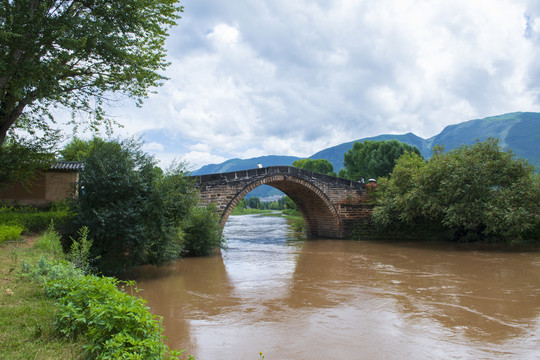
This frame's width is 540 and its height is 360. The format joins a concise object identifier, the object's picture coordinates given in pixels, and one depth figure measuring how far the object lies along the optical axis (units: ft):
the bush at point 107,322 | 9.59
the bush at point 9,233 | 24.02
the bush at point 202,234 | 40.11
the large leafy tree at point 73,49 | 23.27
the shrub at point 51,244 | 22.91
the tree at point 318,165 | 156.97
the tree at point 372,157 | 121.08
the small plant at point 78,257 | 19.43
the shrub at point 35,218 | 29.07
